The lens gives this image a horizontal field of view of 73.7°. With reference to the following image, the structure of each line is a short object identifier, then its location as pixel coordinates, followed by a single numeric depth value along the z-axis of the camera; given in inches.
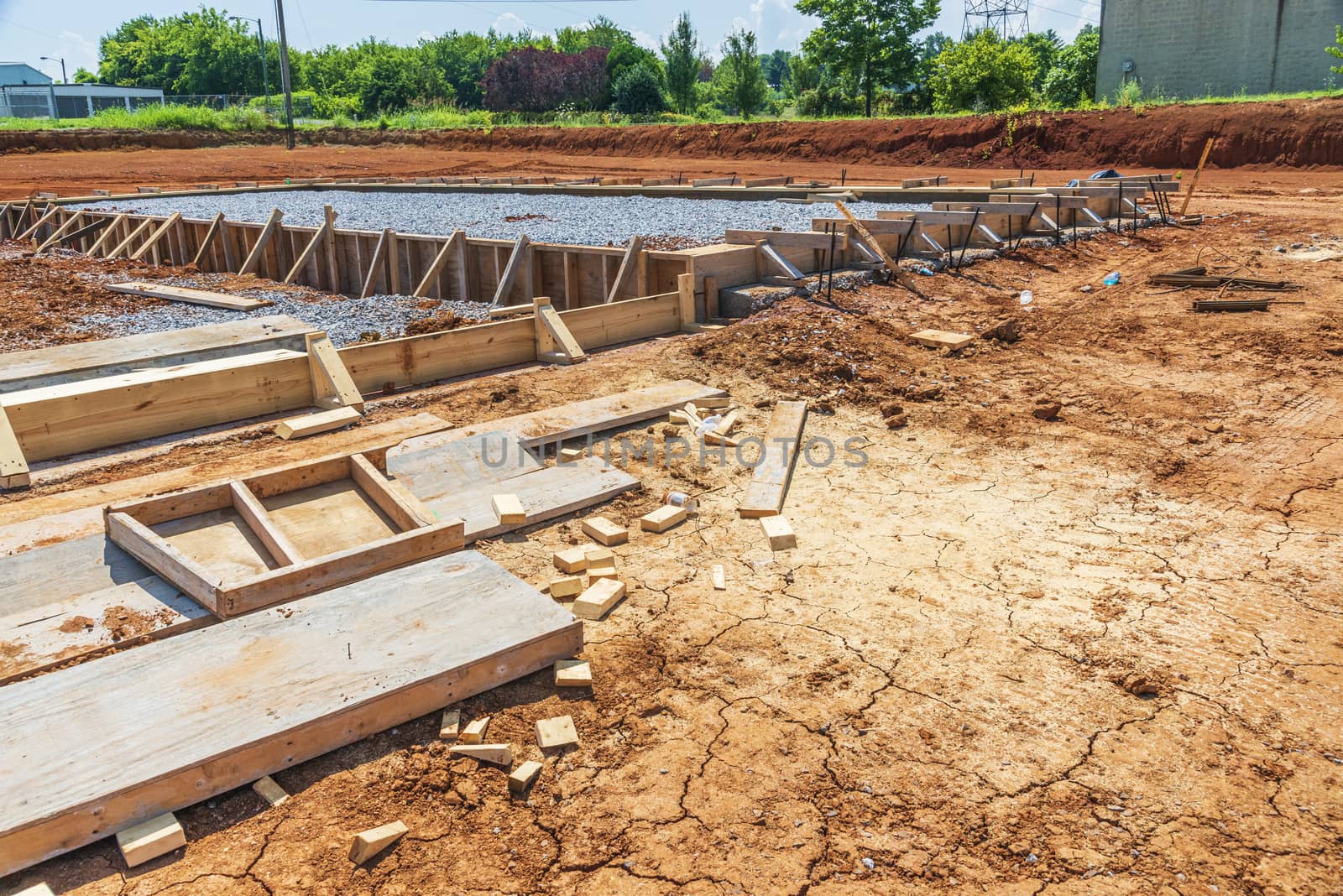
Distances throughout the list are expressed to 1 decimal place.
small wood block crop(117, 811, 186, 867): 107.0
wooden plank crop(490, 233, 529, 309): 427.8
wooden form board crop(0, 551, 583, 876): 110.3
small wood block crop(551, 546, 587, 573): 183.6
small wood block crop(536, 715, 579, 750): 130.3
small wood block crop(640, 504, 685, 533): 204.7
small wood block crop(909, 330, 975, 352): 334.3
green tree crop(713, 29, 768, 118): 1857.8
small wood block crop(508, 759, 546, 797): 122.4
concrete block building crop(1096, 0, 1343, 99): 1304.1
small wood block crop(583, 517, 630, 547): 198.7
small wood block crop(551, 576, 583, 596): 174.6
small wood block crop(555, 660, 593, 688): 143.1
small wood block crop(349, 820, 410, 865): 110.2
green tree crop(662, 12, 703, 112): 2118.6
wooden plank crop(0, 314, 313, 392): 264.5
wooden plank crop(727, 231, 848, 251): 387.9
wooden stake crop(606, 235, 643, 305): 392.8
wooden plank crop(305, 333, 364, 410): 275.0
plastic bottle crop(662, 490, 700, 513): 216.0
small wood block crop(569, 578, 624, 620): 167.2
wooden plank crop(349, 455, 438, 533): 184.4
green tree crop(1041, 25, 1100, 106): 1780.3
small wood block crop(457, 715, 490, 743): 130.4
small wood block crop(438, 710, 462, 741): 131.3
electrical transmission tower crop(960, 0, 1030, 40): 2251.5
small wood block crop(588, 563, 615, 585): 179.3
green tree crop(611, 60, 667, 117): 2198.6
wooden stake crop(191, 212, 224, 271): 617.9
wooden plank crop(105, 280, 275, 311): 465.7
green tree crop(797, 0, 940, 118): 1892.2
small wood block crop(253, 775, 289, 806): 118.2
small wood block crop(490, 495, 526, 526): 202.4
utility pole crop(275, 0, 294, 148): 1625.2
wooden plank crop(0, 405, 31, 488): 223.9
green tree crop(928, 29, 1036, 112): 1571.1
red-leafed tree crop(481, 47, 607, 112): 2349.9
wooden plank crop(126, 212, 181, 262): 637.9
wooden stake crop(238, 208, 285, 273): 579.2
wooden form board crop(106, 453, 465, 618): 158.6
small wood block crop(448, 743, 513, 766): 126.7
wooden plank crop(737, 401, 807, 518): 213.6
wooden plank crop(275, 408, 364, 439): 256.8
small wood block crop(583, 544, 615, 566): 184.5
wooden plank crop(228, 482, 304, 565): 167.2
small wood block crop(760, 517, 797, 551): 195.0
